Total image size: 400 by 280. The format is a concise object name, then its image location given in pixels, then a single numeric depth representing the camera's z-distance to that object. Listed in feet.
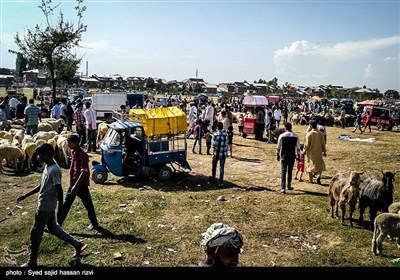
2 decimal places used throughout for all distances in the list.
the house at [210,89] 332.23
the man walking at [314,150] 35.22
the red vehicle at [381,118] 93.15
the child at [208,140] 51.20
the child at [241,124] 71.68
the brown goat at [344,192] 25.46
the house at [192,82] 332.02
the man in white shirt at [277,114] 70.84
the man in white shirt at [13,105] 74.52
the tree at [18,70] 271.08
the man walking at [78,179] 22.57
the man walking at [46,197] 17.93
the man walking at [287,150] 32.07
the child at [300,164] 38.78
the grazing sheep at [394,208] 23.04
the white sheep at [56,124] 58.69
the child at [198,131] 51.75
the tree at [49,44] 82.28
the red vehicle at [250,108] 68.32
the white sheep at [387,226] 20.88
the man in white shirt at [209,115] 58.85
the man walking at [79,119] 49.38
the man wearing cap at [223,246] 10.21
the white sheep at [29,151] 40.47
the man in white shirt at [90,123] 48.21
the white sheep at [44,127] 53.67
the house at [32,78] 288.10
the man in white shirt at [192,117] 61.77
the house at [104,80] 297.12
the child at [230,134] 49.53
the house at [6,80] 251.80
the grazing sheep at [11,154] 39.12
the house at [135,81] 319.96
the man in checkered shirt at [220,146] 34.45
